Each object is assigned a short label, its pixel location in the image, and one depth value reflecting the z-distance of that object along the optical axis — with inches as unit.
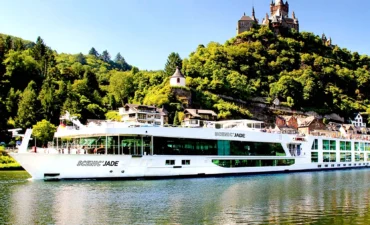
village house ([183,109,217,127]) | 3324.3
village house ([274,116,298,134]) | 3713.1
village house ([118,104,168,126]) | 3248.0
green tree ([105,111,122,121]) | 3478.8
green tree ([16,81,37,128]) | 3029.0
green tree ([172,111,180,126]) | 3273.6
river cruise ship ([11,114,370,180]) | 1430.9
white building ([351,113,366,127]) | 4271.7
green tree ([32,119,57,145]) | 2719.0
